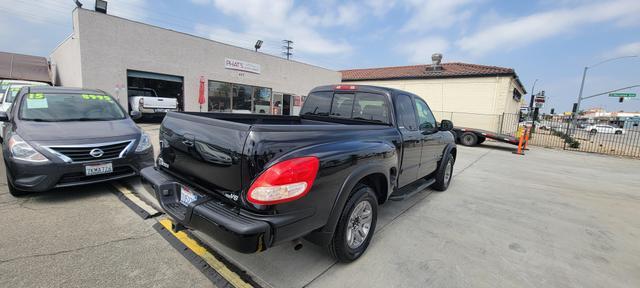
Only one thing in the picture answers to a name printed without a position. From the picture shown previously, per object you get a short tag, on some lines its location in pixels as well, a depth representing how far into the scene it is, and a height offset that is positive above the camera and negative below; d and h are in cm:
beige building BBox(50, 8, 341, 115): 1126 +190
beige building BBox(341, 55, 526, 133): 1845 +232
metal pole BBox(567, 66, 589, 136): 2026 +260
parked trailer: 1270 -71
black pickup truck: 187 -56
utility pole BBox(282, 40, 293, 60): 4184 +964
